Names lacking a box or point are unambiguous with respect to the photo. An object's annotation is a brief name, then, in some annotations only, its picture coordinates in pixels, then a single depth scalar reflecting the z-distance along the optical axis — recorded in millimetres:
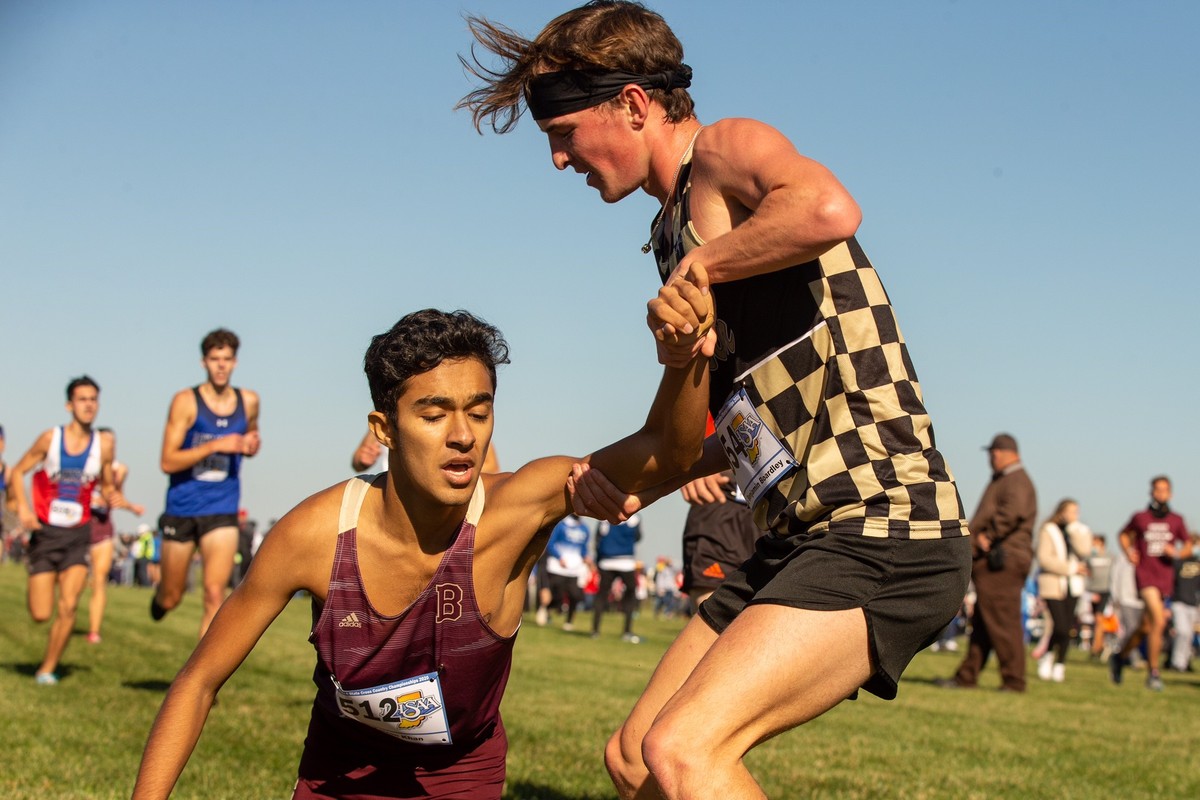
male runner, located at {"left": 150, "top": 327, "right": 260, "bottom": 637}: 8625
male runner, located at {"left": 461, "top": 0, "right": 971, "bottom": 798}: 2713
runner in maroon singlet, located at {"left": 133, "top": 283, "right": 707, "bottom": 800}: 3369
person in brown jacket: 12078
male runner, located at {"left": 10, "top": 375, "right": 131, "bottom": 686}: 10203
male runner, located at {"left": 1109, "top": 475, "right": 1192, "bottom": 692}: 14852
